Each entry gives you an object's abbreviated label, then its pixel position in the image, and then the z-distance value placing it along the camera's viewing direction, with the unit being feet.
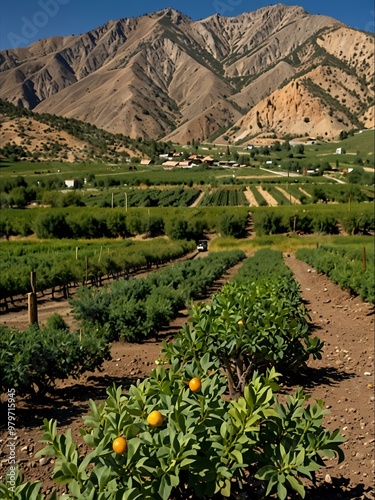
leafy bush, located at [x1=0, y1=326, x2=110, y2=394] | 19.52
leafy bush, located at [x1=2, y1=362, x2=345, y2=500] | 7.61
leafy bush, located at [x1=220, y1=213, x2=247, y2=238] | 170.91
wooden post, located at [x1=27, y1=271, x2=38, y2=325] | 30.32
